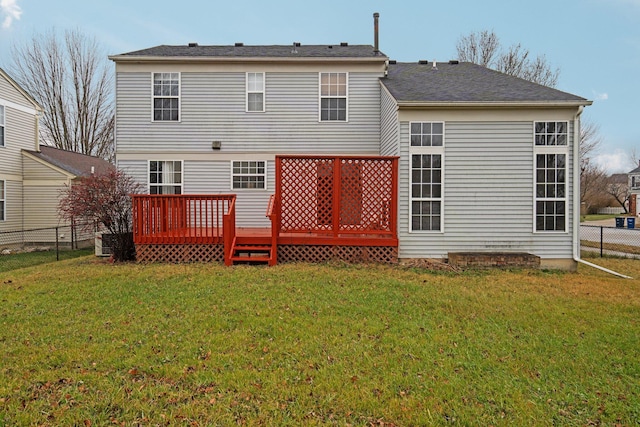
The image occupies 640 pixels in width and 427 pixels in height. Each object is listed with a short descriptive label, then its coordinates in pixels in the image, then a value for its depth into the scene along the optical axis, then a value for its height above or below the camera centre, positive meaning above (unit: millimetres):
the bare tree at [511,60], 20844 +8626
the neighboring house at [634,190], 35956 +2079
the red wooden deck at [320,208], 8211 +27
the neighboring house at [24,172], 14328 +1546
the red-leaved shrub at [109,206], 8328 +77
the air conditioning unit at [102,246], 10330 -1052
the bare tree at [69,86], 22750 +7974
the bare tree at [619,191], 45509 +2404
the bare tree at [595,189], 40434 +2336
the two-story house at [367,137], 8539 +1978
